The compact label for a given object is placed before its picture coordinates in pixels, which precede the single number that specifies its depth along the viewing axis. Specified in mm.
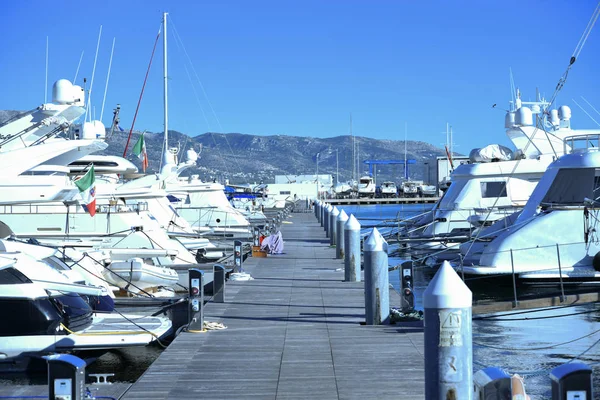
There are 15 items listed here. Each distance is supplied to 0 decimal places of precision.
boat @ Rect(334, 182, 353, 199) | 130375
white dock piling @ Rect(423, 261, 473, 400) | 6754
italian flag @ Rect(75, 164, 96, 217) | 22109
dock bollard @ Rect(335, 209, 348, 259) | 24641
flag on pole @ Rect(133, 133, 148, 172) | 35941
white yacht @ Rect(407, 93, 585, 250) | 30828
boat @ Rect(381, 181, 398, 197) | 131875
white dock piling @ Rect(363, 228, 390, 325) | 12641
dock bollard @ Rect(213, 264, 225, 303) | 15977
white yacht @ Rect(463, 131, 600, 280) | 20500
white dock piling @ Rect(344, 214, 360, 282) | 18922
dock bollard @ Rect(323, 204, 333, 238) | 38188
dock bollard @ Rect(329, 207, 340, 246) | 29912
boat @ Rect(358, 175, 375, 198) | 131250
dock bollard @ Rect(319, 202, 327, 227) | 44906
